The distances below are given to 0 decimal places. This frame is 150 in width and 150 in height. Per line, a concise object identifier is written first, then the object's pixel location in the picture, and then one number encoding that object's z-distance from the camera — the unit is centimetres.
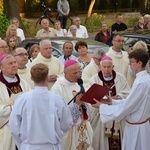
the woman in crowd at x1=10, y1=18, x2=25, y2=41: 1284
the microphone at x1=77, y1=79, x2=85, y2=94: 595
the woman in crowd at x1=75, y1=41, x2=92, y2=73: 916
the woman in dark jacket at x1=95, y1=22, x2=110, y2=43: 1409
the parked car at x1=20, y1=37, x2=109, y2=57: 1077
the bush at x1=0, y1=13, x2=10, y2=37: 2235
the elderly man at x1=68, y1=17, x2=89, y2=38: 1430
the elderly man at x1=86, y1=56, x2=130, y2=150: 711
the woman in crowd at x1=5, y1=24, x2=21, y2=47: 1062
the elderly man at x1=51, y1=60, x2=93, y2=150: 646
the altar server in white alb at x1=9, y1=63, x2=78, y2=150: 507
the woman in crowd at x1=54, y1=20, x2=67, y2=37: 1413
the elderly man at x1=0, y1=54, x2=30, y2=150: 618
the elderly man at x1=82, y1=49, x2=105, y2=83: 775
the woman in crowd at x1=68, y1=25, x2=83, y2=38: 1314
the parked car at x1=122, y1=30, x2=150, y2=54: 1155
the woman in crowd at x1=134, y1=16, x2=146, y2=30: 1566
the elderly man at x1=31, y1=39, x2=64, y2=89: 820
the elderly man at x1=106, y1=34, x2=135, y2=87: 843
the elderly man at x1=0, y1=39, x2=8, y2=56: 828
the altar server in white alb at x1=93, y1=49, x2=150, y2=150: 567
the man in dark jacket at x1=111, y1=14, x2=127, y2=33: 1623
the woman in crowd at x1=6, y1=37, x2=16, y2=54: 987
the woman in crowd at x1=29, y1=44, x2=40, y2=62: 900
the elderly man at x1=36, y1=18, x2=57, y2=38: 1297
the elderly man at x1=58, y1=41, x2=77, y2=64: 922
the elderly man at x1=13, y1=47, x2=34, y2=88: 731
